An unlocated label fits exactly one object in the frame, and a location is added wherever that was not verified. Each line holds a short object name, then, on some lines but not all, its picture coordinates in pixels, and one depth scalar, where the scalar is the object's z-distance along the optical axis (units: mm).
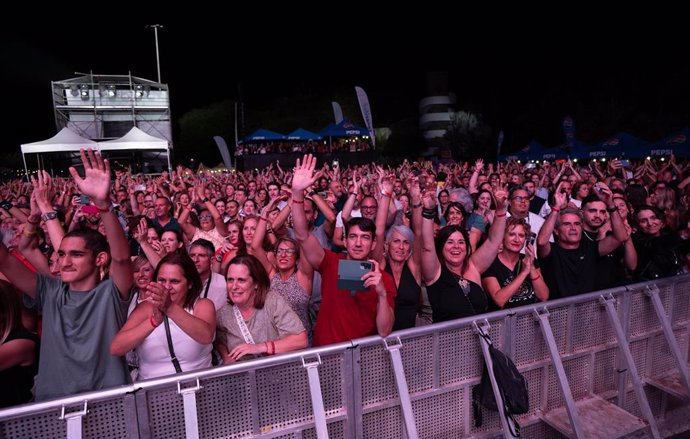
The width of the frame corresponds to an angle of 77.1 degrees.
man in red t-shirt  2885
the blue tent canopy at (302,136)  27542
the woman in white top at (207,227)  5934
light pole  36406
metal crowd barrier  2115
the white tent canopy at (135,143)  23203
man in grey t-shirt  2436
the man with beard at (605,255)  3984
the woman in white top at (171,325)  2332
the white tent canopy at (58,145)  21625
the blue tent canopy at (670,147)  15633
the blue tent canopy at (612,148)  18156
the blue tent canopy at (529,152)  25012
